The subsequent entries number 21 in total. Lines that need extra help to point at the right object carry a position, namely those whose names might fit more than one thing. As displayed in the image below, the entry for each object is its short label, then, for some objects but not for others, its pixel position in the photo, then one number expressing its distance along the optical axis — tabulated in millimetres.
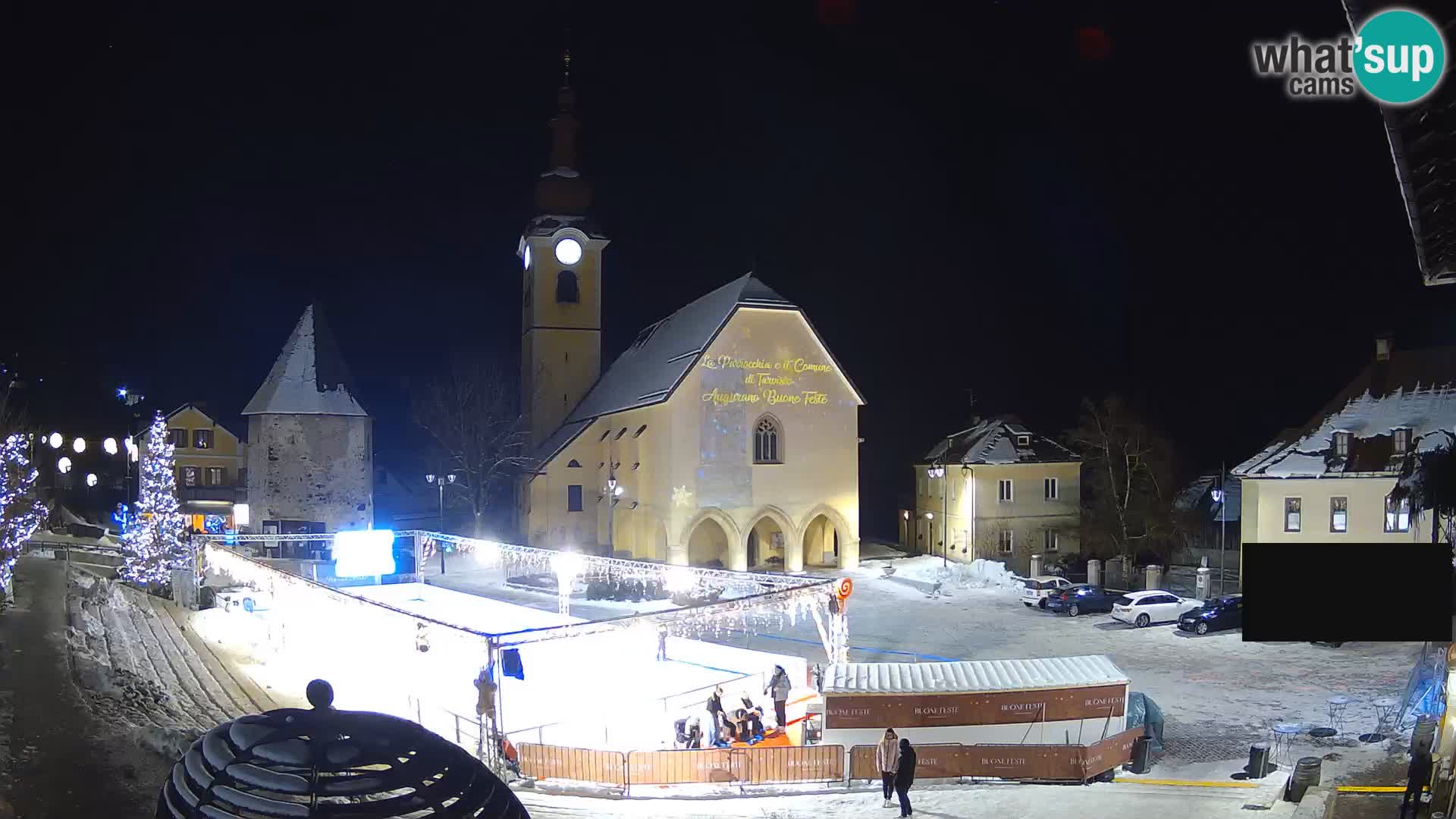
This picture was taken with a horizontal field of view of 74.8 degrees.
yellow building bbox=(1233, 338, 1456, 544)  28422
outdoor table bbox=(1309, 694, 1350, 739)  15531
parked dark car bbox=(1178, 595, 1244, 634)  24875
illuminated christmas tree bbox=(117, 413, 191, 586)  29609
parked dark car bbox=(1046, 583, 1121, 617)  28250
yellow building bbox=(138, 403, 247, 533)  51156
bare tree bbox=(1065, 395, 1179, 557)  38312
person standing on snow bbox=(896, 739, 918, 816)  11500
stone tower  42031
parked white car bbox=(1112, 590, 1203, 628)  26375
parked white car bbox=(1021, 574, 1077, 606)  29391
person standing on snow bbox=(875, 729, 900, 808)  12031
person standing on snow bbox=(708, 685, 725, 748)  15320
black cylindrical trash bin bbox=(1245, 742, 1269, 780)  13438
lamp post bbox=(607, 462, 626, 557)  39281
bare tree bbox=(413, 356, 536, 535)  48625
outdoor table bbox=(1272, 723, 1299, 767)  14472
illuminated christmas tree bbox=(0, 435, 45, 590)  22562
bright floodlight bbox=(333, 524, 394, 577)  29766
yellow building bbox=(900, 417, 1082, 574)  40781
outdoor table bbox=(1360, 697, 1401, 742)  15031
